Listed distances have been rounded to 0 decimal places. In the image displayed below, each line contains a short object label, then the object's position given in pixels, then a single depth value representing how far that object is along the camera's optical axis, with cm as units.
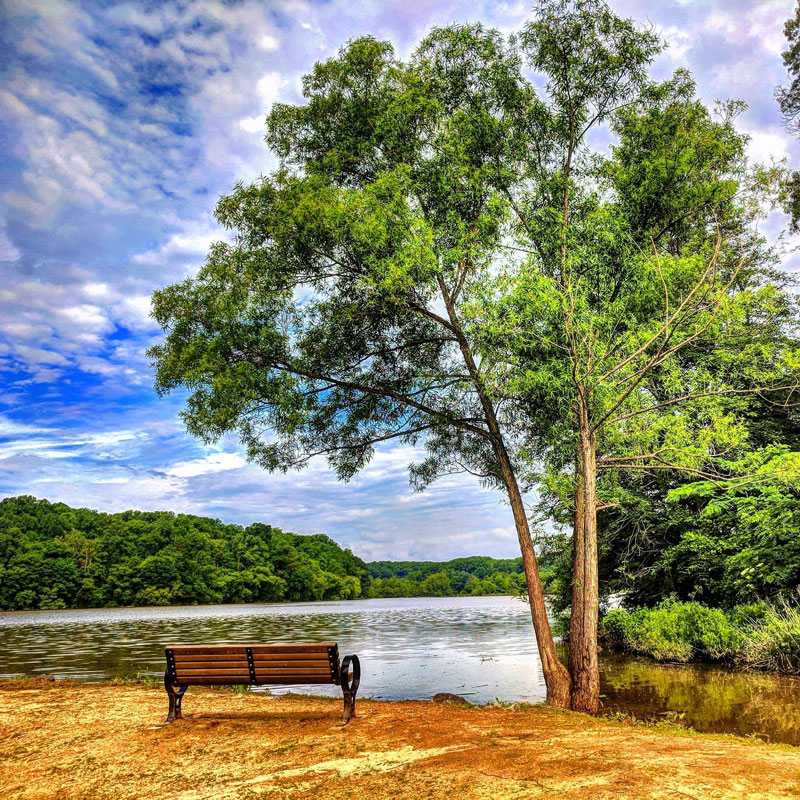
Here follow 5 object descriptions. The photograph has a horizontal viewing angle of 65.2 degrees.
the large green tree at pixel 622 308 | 1099
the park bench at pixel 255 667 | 770
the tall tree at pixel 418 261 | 1112
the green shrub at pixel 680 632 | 1748
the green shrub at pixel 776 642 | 1514
